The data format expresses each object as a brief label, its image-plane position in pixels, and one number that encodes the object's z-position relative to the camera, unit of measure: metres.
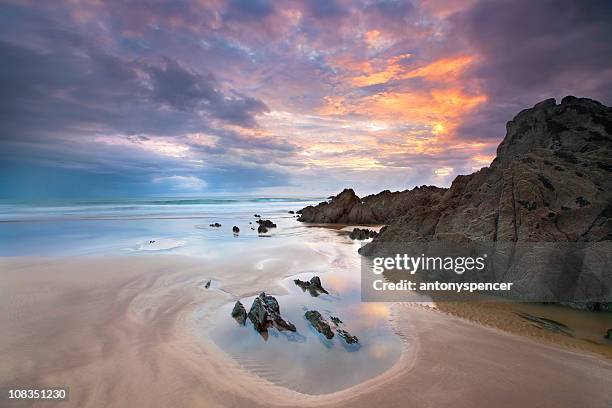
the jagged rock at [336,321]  6.09
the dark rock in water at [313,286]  8.11
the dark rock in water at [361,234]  18.41
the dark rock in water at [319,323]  5.61
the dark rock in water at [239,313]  6.19
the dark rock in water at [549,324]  5.93
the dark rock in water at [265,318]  5.81
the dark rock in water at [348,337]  5.37
